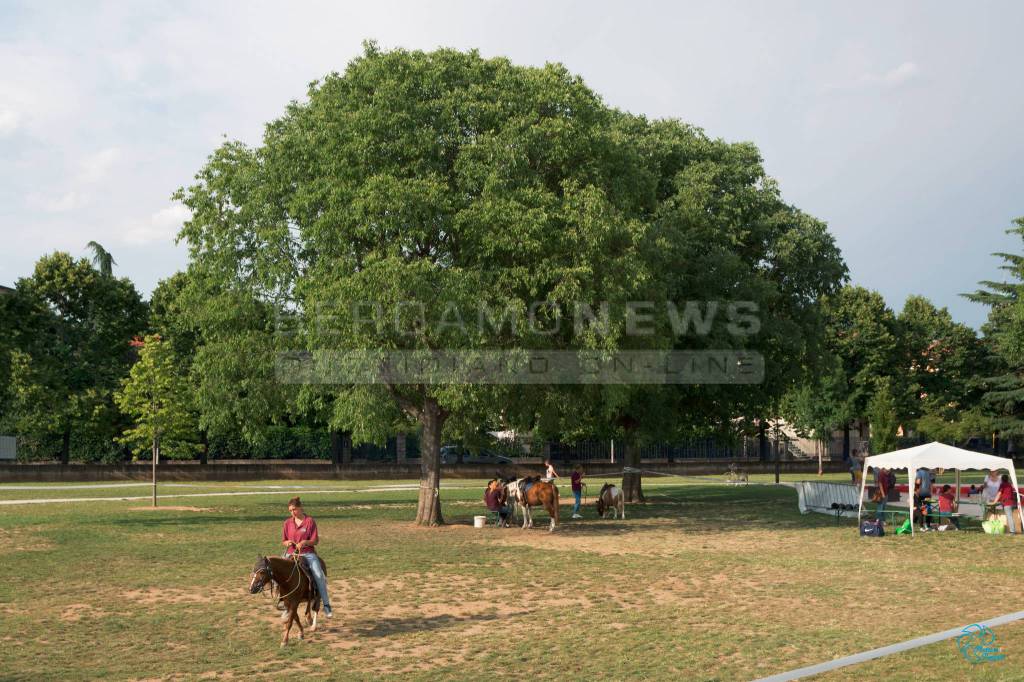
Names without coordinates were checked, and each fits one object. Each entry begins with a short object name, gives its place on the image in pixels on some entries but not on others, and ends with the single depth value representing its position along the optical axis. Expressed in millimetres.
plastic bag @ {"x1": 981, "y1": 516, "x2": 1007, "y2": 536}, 26078
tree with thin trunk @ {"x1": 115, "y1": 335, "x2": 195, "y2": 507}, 35375
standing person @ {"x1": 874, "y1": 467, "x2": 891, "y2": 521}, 30656
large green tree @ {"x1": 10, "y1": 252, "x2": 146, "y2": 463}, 54844
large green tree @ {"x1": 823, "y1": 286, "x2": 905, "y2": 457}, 75438
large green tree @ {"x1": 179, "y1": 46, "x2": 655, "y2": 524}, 24828
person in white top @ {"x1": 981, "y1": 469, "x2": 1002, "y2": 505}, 28358
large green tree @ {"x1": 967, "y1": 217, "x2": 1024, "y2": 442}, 70562
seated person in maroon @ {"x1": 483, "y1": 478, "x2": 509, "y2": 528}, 28625
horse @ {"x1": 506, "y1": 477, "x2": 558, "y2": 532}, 27922
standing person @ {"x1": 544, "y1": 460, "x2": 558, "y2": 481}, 30375
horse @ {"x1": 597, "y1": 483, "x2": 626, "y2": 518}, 32062
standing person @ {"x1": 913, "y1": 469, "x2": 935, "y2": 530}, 27867
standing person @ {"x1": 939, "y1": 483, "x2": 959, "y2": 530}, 27114
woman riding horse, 13203
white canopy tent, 25609
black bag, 25555
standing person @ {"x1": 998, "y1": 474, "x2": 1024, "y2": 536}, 26203
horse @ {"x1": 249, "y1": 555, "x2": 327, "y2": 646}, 12227
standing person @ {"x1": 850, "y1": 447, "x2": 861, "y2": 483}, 44688
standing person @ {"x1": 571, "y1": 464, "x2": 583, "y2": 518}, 32375
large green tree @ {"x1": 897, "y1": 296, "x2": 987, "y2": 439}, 78500
